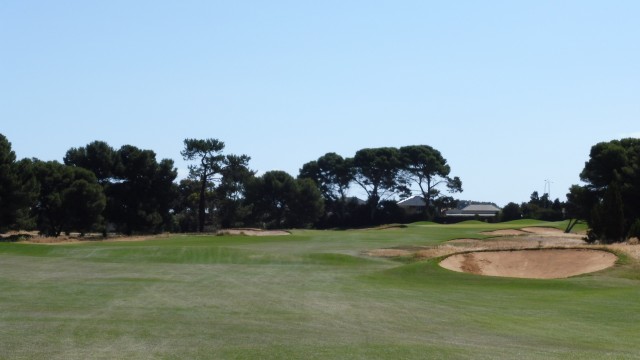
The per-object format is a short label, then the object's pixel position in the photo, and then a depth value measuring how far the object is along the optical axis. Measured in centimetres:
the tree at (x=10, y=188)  6575
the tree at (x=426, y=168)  13350
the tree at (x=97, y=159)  8919
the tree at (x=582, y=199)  6762
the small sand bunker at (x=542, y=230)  7838
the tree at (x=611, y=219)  4816
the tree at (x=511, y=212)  11825
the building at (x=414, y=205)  13906
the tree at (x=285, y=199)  11969
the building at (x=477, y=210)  16415
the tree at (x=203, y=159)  9700
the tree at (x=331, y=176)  13550
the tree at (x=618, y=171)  6281
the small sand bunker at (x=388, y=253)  4797
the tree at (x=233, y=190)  10362
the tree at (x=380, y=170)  13175
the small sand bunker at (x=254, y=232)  7938
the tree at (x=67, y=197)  7531
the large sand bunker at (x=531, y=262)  3578
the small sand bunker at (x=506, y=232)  7525
